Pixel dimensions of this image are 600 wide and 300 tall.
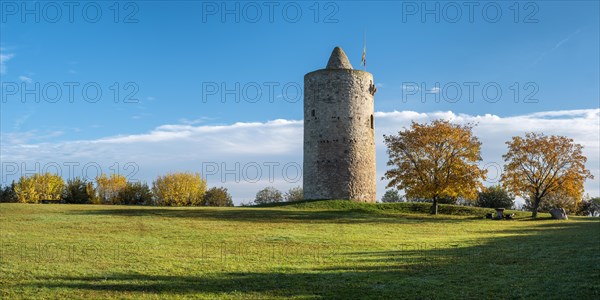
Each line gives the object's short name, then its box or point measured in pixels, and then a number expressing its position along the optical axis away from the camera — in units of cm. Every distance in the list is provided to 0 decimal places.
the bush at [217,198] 7206
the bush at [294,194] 7832
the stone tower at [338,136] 4297
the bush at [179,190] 7294
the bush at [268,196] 7875
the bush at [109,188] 6944
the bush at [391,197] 7975
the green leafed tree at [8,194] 7050
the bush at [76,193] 6662
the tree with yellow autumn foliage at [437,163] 3875
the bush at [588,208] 6312
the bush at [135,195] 6900
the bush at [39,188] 6906
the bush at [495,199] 5916
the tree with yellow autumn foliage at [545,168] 4081
